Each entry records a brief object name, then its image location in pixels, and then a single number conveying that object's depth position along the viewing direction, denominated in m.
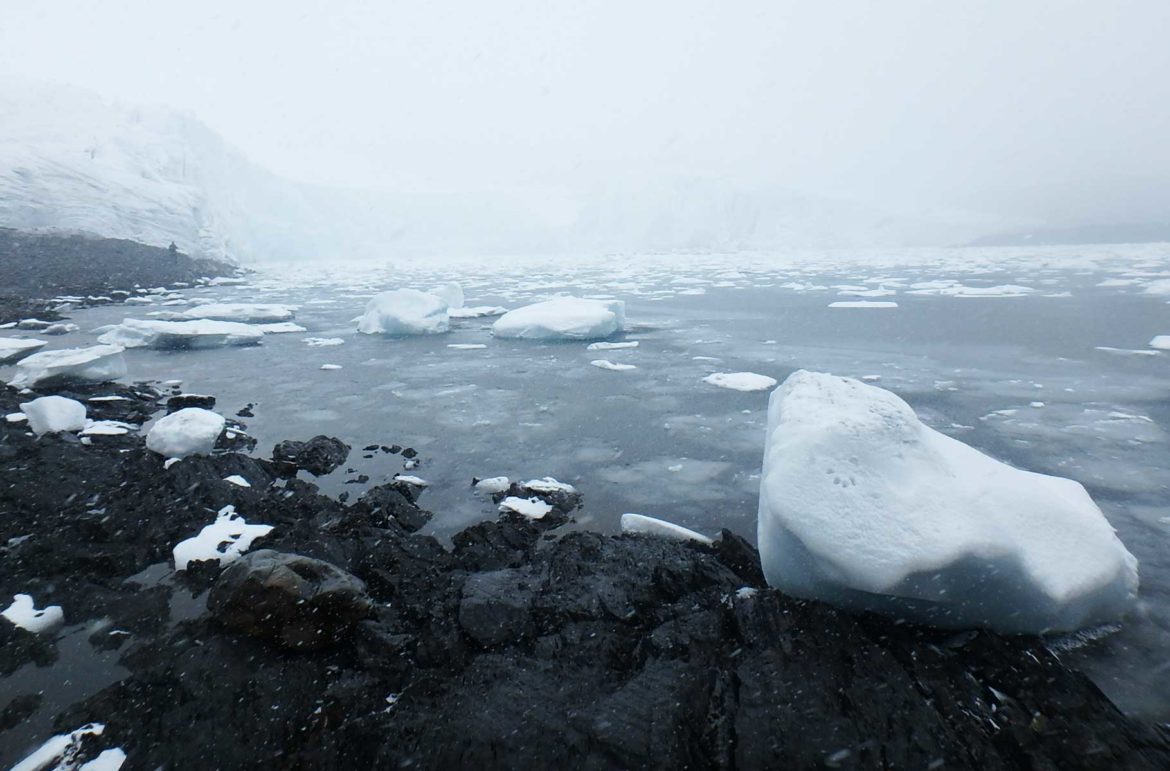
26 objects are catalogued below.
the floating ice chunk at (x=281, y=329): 9.91
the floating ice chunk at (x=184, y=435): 3.94
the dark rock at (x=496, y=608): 2.28
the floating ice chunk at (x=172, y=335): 8.30
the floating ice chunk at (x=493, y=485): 3.68
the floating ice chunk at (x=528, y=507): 3.34
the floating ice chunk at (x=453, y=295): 13.29
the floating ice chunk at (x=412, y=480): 3.74
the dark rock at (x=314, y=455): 3.98
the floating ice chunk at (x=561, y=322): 9.29
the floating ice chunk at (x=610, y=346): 8.70
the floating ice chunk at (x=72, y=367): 5.57
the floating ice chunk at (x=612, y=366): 7.19
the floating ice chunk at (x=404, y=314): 9.95
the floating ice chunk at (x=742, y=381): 6.12
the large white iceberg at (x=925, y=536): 2.14
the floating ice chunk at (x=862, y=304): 12.75
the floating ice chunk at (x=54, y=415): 4.22
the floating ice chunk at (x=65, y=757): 1.77
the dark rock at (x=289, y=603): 2.24
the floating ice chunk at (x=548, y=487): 3.64
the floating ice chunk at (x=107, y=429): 4.29
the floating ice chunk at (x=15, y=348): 6.78
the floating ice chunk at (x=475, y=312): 12.21
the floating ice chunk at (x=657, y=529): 3.01
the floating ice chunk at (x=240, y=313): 10.59
